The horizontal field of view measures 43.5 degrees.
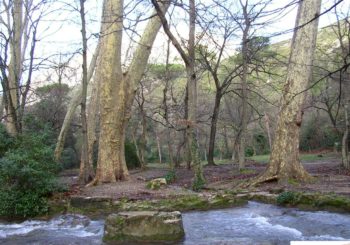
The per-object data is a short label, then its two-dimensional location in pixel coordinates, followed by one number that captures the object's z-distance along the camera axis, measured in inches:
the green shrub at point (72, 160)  1194.5
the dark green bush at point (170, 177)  710.6
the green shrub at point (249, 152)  1833.2
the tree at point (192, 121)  568.9
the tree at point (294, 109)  553.6
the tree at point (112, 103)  664.4
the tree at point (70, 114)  813.3
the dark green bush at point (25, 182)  480.7
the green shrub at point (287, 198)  461.1
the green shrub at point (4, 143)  591.5
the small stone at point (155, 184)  595.3
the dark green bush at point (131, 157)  1179.9
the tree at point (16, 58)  695.7
